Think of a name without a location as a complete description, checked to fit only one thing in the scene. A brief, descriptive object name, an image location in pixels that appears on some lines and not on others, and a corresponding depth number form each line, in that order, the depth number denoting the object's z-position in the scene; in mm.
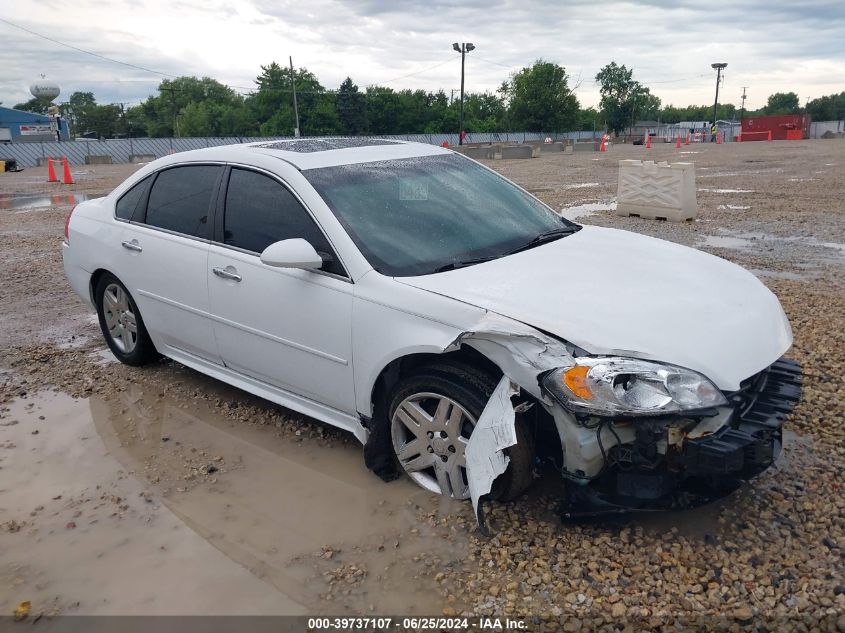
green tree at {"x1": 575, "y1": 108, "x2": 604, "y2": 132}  104181
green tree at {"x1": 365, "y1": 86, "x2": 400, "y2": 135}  87500
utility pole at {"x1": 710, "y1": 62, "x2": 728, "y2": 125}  75312
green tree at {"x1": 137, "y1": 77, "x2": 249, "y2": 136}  94312
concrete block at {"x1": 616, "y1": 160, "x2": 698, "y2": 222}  11617
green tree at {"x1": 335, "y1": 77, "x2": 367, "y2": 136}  84250
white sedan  2596
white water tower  67375
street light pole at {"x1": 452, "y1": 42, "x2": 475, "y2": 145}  54219
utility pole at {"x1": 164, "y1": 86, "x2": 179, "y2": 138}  98556
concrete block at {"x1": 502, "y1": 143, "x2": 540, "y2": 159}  38812
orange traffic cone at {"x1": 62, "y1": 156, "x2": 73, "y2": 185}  24183
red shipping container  64688
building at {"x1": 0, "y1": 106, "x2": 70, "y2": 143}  59219
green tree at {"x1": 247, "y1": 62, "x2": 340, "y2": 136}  83188
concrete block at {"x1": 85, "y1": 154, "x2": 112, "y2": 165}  40469
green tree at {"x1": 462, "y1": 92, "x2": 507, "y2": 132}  97638
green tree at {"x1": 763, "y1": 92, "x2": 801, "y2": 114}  132888
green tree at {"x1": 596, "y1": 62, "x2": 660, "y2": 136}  106062
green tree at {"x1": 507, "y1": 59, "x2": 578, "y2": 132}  95812
